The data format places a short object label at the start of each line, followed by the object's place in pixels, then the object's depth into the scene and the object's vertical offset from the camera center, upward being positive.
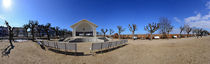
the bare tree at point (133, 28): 28.51 +1.60
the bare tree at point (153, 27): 24.47 +1.58
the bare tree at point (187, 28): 39.76 +1.83
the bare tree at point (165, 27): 32.44 +2.08
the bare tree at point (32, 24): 22.81 +2.91
